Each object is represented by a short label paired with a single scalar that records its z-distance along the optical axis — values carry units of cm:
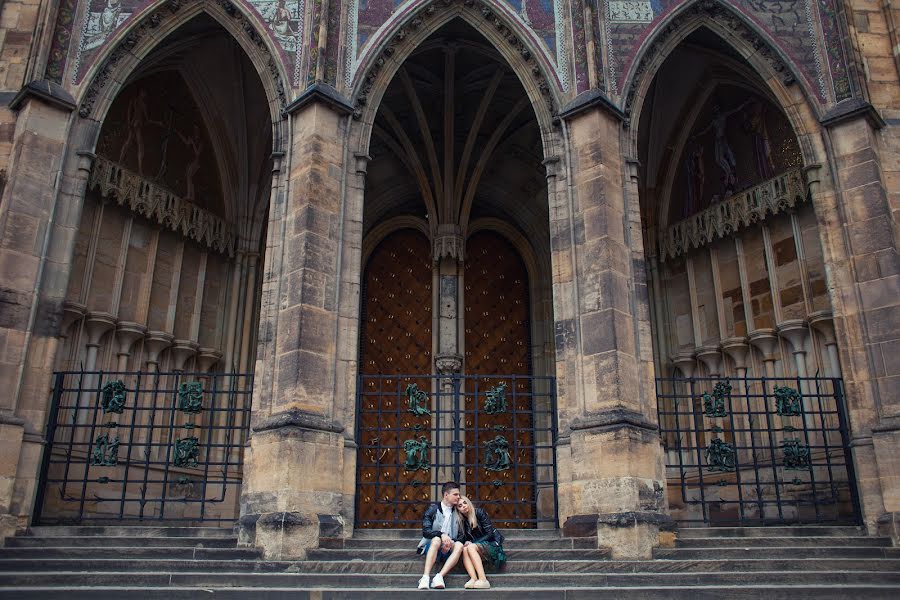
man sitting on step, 685
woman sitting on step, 689
